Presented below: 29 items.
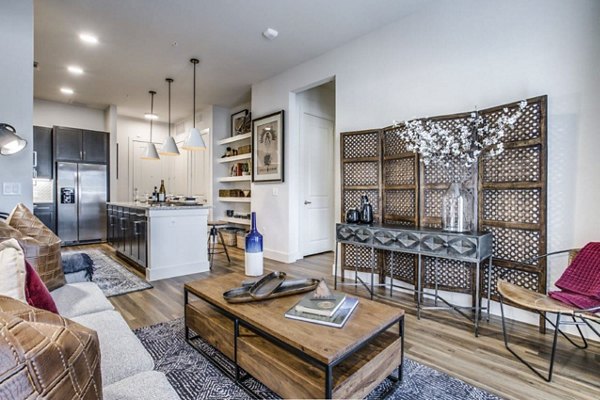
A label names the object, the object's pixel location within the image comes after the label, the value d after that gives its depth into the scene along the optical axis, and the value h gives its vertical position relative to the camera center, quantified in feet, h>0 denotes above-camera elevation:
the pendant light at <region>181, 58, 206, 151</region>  14.01 +2.39
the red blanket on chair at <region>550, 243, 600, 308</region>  6.28 -1.85
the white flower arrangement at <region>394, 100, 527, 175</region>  8.41 +1.69
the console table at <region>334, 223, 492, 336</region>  7.98 -1.42
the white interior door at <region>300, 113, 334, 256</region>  16.71 +0.57
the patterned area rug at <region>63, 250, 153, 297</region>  11.19 -3.50
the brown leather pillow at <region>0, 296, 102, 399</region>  1.57 -0.94
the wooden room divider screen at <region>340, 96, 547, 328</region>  7.96 +0.03
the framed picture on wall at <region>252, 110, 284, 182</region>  16.06 +2.50
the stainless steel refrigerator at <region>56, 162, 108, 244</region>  19.74 -0.64
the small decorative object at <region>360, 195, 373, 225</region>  11.03 -0.65
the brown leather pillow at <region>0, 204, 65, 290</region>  6.02 -1.04
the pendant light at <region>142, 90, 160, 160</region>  17.34 +2.26
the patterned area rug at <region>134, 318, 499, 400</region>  5.44 -3.56
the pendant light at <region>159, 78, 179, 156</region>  15.51 +2.30
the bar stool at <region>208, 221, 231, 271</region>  15.68 -2.05
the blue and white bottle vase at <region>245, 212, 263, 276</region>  7.53 -1.51
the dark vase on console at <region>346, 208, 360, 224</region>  11.29 -0.80
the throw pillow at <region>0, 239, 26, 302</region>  3.44 -0.94
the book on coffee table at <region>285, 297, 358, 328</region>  4.91 -2.04
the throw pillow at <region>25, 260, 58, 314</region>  3.80 -1.28
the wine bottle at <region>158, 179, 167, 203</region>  15.79 -0.22
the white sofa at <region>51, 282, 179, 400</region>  3.28 -2.14
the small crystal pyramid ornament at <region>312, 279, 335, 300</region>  5.66 -1.84
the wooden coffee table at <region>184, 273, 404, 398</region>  4.30 -2.64
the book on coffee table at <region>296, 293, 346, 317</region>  5.18 -1.95
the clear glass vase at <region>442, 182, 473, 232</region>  8.79 -0.40
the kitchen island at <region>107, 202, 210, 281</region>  12.54 -2.01
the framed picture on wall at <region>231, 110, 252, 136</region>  20.25 +4.89
